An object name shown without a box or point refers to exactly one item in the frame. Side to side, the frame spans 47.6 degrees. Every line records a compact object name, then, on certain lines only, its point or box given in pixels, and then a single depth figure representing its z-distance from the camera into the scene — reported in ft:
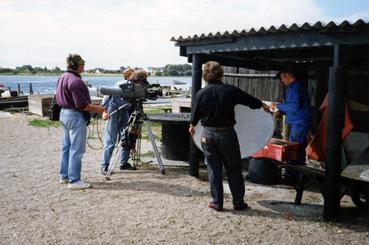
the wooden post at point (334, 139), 17.30
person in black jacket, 17.49
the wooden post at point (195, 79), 24.40
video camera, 24.41
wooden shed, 17.34
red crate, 20.74
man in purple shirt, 20.86
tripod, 25.04
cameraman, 25.50
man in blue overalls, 22.25
